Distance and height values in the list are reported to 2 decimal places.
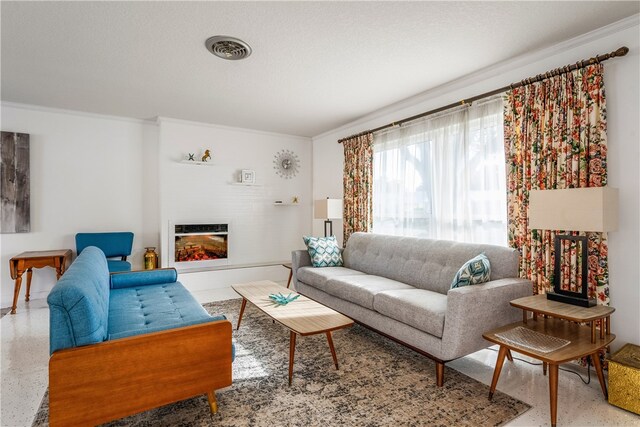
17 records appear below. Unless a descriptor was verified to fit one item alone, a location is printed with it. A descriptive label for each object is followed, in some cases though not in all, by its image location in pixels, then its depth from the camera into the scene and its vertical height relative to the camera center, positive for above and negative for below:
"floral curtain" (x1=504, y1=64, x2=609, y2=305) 2.42 +0.48
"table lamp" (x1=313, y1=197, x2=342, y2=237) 4.81 +0.06
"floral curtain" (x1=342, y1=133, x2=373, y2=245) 4.70 +0.44
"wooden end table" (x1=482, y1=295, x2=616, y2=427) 1.84 -0.81
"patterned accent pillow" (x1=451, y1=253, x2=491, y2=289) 2.50 -0.47
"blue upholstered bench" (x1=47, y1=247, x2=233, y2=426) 1.53 -0.73
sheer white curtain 3.20 +0.40
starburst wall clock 5.92 +0.91
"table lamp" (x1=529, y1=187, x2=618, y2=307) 2.13 -0.03
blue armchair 4.35 -0.38
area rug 1.90 -1.18
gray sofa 2.30 -0.70
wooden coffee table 2.32 -0.79
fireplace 5.00 -0.48
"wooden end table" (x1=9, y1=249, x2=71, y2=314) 3.72 -0.55
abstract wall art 4.13 +0.39
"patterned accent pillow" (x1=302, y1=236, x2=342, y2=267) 4.22 -0.51
